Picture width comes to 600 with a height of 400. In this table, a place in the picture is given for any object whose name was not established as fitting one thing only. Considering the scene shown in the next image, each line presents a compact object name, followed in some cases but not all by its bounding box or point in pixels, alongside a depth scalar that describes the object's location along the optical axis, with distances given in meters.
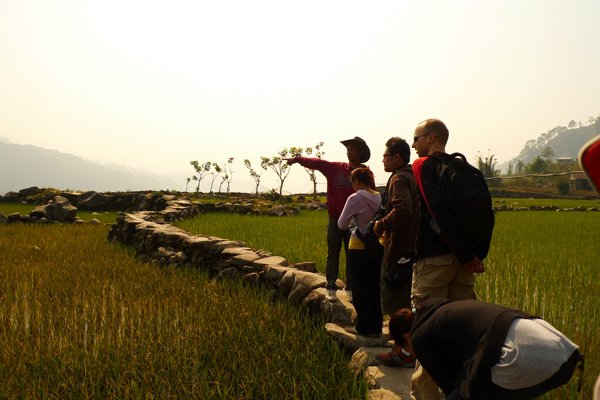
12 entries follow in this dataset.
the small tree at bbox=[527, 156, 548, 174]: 75.78
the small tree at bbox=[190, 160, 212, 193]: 67.32
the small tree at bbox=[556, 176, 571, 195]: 45.09
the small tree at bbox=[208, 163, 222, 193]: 67.50
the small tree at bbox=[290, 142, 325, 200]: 54.43
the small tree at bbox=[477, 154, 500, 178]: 51.72
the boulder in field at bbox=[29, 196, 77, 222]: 14.69
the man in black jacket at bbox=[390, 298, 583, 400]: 1.58
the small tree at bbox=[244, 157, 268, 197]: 61.61
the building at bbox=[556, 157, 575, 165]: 105.81
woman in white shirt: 3.33
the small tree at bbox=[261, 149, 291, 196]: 59.25
